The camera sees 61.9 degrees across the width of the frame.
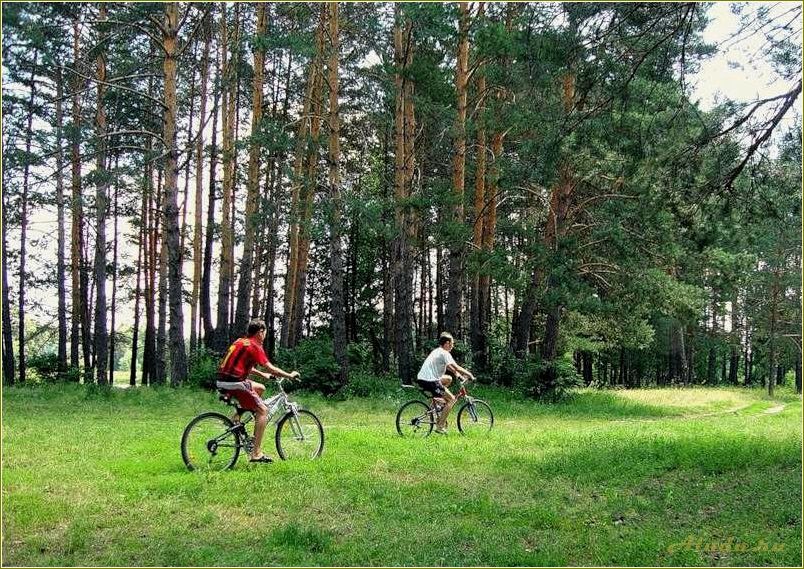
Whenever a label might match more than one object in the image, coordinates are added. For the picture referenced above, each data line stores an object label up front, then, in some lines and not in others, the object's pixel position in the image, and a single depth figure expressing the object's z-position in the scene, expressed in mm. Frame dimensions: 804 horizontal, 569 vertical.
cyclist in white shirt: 11352
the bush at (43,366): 20000
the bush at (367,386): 18281
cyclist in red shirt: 8156
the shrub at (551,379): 19766
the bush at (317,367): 18156
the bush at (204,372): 17500
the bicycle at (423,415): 11492
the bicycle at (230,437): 8055
